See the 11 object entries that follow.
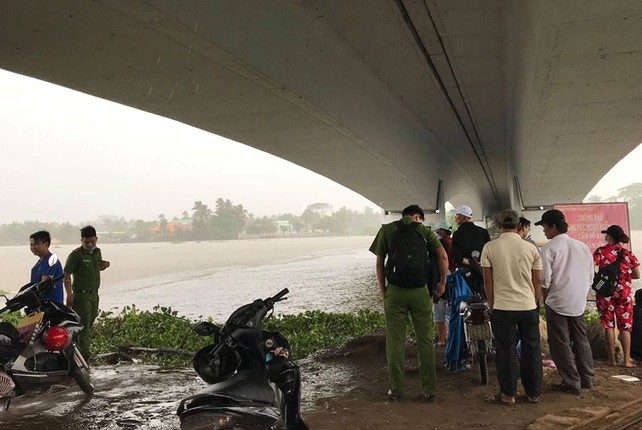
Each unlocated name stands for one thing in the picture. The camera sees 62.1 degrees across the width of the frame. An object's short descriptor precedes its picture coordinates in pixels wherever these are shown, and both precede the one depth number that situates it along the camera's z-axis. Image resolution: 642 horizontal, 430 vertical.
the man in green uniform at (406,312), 4.98
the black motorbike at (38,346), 4.84
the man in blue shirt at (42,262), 6.16
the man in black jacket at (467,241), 6.23
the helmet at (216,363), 2.99
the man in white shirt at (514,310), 4.87
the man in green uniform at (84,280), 6.68
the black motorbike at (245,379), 2.63
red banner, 10.95
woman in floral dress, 6.02
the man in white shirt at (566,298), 5.23
